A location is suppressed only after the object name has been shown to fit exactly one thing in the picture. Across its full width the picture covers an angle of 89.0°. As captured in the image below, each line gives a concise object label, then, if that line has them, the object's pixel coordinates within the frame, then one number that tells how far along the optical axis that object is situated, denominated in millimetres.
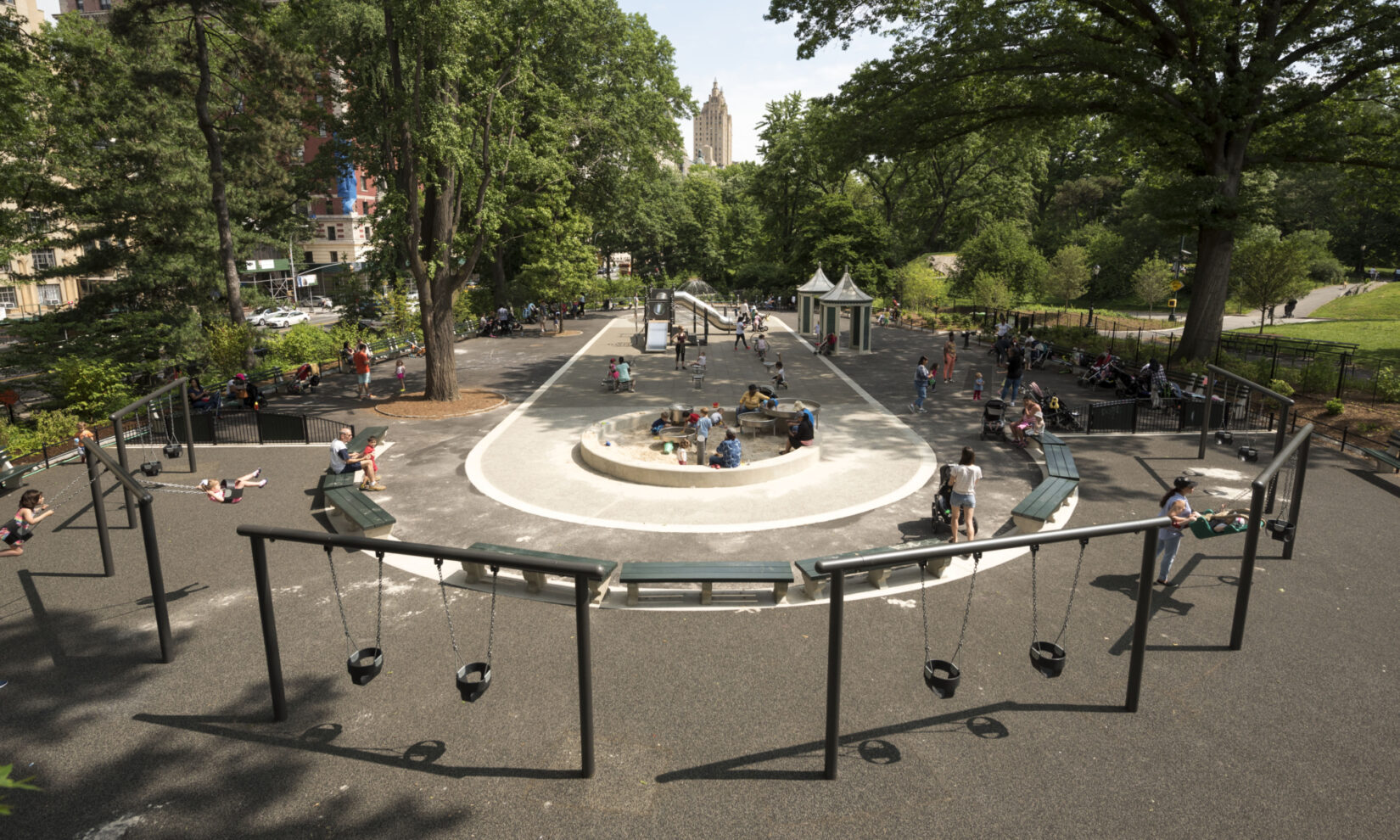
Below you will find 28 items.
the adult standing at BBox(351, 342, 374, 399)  21594
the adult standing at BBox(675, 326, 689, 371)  28703
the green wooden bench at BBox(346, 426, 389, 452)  14914
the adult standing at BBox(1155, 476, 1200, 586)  9133
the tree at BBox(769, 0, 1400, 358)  20781
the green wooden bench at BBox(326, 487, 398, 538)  10922
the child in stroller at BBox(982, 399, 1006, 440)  16891
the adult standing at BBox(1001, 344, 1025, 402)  20391
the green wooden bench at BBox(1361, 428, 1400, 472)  14203
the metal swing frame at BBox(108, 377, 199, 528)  11876
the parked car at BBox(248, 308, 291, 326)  49156
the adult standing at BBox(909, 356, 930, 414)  20062
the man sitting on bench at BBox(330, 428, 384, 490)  13276
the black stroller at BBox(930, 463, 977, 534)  11266
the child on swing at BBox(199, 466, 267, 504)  11570
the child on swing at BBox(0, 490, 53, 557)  10188
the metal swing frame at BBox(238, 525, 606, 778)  5590
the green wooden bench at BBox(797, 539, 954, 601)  9117
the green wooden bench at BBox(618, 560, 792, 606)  8797
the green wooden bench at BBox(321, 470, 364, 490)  12828
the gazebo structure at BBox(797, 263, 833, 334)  37094
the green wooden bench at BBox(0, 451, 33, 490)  13367
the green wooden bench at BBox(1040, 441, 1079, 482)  12945
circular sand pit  13656
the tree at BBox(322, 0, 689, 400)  18203
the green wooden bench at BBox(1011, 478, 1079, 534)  11078
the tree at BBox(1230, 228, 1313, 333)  34562
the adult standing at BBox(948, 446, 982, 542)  10633
